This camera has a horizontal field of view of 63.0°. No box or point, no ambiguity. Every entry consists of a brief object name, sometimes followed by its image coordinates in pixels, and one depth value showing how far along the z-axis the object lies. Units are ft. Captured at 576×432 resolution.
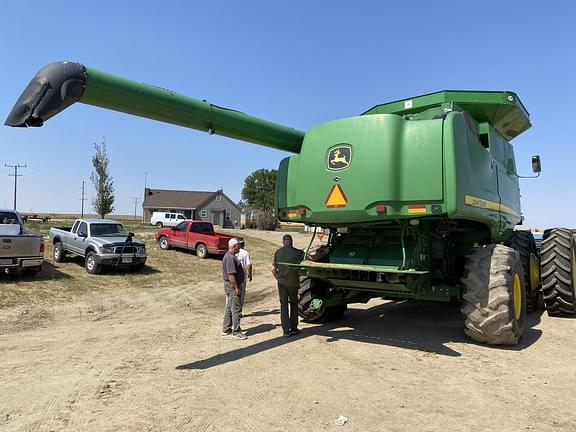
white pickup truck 41.37
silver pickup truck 51.01
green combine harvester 19.49
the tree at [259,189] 250.57
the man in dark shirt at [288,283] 26.86
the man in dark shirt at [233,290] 26.58
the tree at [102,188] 126.29
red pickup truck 70.23
